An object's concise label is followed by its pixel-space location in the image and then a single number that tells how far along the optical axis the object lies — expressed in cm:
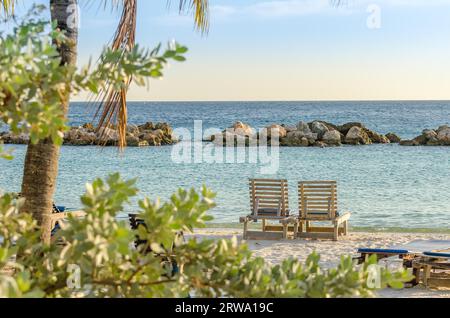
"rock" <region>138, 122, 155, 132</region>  4408
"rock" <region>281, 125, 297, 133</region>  4230
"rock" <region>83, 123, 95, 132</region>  4375
